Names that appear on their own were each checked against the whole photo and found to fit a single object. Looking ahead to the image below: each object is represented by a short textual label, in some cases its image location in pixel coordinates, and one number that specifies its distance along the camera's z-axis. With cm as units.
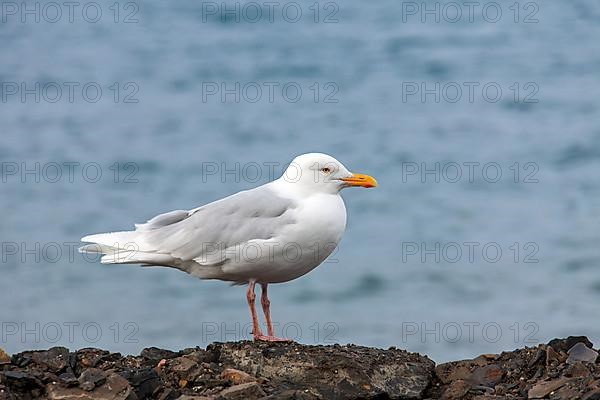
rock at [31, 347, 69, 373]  1408
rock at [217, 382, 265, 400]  1291
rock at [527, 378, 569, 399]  1333
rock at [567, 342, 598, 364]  1453
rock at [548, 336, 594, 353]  1492
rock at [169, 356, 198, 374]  1400
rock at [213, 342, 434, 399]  1388
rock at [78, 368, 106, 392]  1320
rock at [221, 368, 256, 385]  1373
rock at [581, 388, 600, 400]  1266
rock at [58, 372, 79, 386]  1331
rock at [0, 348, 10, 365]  1459
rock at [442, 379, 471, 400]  1409
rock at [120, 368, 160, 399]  1352
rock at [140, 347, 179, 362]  1478
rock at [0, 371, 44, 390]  1336
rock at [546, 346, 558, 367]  1454
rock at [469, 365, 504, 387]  1451
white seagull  1534
